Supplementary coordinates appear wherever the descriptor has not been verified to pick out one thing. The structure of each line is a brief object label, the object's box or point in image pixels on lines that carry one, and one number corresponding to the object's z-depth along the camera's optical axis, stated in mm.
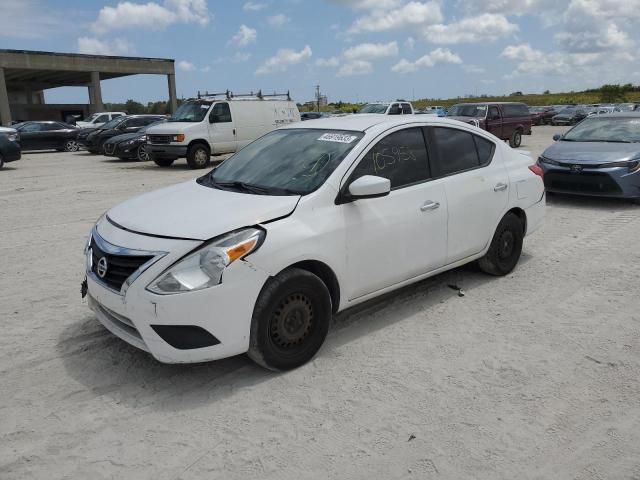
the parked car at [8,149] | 16953
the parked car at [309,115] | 28312
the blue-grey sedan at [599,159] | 8805
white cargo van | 16172
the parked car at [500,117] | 21688
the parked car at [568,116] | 41812
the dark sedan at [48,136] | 23688
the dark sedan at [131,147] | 18859
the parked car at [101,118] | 28578
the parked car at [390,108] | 24594
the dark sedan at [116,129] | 21656
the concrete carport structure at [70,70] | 38625
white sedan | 3299
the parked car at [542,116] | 43956
